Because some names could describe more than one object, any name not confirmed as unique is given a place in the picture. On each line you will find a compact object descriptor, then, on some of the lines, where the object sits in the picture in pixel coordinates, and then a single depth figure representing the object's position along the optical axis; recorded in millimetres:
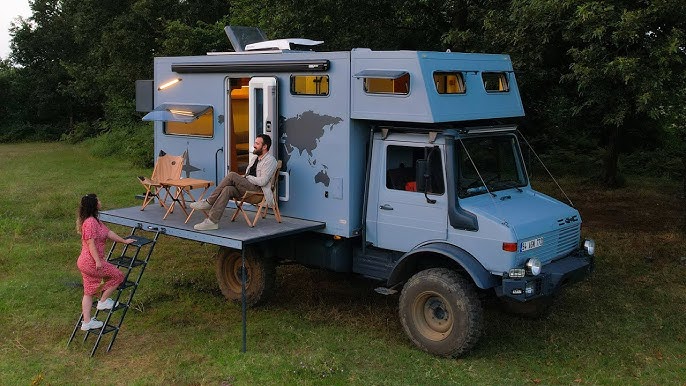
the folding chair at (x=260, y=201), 8539
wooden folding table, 9133
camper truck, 7395
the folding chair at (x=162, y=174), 9664
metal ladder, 7648
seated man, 8375
